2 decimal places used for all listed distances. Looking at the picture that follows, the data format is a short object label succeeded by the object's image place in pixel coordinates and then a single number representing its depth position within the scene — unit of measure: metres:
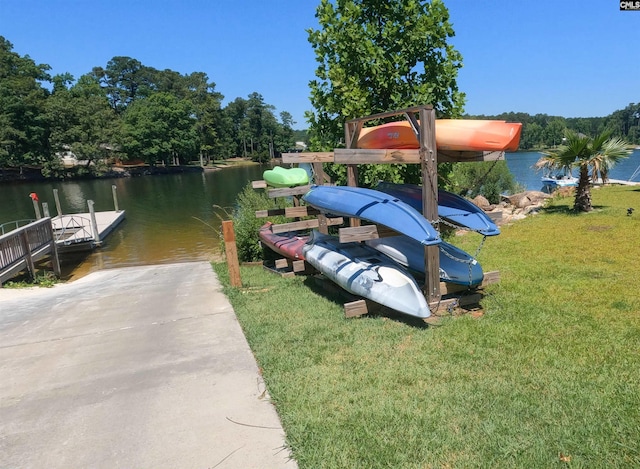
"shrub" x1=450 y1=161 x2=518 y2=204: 19.21
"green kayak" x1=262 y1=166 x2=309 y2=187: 8.88
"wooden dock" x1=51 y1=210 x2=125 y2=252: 17.16
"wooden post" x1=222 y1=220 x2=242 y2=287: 7.57
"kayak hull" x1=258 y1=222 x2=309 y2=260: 8.11
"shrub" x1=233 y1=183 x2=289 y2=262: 10.48
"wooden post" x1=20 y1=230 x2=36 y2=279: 11.15
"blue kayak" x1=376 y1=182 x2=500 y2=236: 5.45
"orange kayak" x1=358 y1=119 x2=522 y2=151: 5.20
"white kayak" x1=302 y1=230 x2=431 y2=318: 4.98
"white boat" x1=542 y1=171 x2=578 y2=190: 23.88
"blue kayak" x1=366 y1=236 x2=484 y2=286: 5.54
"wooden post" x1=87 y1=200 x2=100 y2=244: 18.06
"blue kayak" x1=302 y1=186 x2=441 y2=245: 4.94
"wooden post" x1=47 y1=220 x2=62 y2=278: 13.39
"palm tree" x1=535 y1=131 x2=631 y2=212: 11.35
